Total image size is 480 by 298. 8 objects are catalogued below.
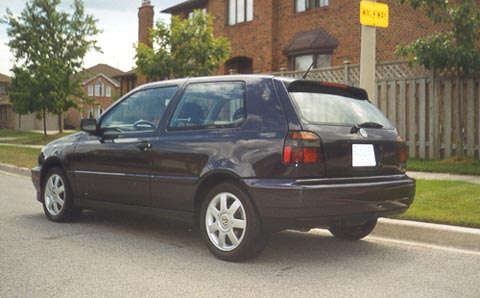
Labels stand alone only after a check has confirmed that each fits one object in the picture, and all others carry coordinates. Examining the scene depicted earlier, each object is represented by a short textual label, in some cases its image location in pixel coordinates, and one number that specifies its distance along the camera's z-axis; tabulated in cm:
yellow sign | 790
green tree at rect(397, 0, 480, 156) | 1112
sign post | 801
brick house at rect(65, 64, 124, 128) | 6619
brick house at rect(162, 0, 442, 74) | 1975
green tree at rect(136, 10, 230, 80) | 1806
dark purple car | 461
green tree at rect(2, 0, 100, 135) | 2969
